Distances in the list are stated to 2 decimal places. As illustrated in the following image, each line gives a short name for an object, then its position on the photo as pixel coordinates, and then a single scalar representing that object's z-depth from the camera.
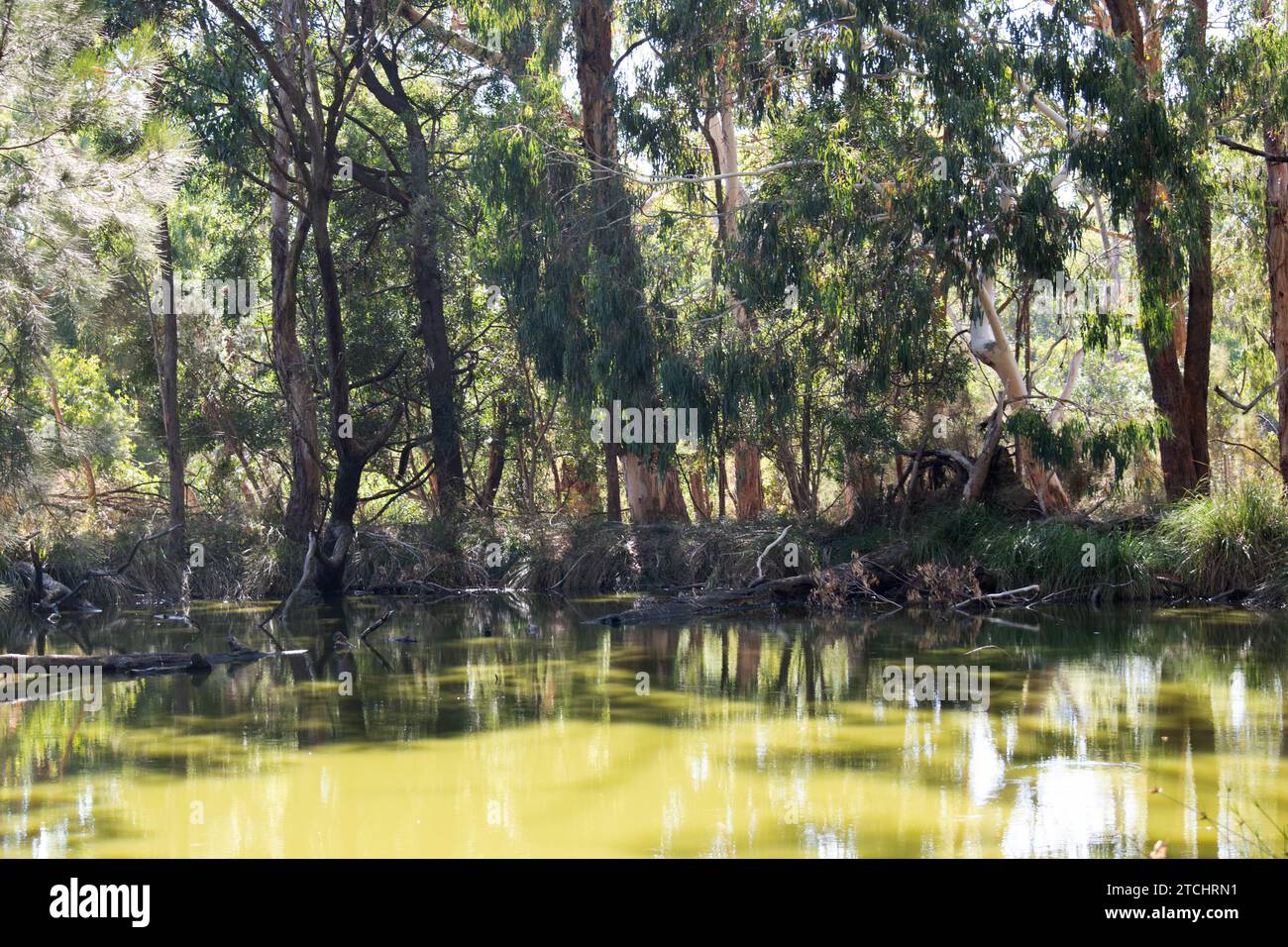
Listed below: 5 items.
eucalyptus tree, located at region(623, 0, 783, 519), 16.48
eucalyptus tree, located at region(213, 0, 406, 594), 16.45
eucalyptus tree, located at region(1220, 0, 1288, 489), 14.47
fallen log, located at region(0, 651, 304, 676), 10.05
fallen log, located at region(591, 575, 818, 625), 14.27
